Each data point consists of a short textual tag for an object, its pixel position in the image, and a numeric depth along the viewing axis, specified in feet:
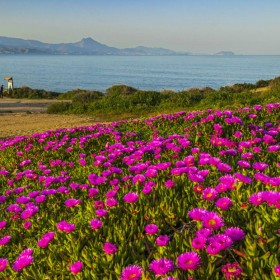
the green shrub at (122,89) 112.79
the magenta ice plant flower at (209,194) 9.48
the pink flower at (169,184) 11.47
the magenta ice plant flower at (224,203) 8.71
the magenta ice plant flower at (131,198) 10.27
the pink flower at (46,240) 8.82
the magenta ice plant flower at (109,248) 7.80
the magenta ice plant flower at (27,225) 10.92
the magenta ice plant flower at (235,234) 7.34
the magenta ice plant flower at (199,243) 7.04
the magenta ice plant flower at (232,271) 6.62
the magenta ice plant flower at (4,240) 9.90
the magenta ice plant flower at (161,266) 6.47
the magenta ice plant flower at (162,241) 7.77
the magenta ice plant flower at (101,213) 9.77
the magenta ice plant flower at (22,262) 8.08
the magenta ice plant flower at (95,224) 9.13
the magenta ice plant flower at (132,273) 6.58
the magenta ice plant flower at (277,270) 6.05
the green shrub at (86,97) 98.70
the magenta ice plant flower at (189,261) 6.49
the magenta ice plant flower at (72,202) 11.44
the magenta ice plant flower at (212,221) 7.66
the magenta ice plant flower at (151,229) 8.55
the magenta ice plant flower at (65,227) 9.11
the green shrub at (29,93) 128.57
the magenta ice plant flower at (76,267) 7.50
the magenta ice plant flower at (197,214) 8.31
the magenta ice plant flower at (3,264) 8.45
